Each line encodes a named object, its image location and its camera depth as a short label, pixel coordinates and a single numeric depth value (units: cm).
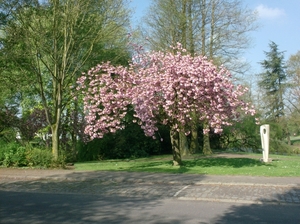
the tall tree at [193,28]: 2475
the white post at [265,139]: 2028
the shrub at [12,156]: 1864
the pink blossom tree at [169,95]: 1522
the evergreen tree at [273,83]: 5184
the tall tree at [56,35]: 1867
